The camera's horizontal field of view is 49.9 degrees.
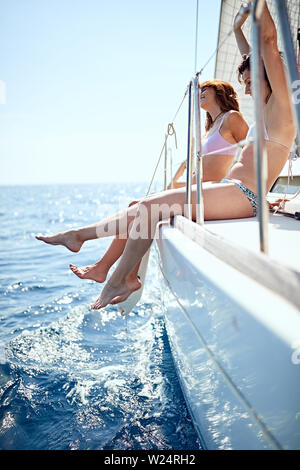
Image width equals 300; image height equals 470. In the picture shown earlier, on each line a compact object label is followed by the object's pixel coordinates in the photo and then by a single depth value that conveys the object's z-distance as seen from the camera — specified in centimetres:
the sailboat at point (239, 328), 65
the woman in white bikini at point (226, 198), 147
